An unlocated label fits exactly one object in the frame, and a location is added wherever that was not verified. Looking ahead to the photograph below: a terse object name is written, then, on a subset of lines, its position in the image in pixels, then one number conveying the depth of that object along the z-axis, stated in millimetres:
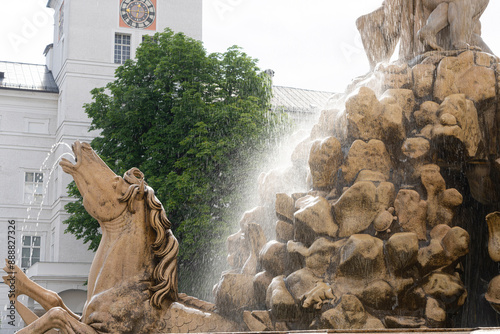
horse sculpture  7398
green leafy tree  23953
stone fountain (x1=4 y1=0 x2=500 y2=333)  7441
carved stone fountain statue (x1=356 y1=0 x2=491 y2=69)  9219
